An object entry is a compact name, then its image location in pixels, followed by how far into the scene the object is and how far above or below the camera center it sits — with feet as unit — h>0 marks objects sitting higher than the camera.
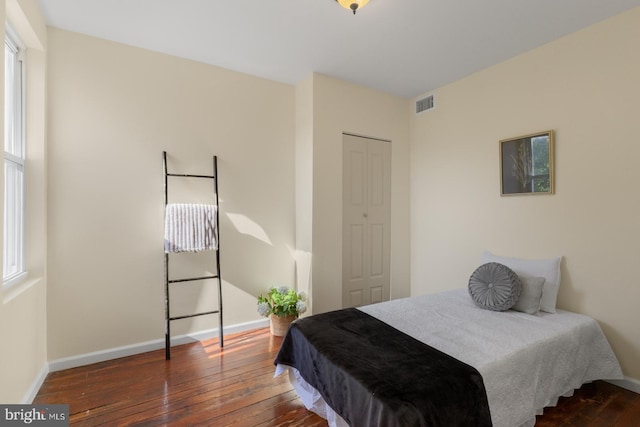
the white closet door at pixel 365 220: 10.85 -0.28
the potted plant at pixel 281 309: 9.66 -3.12
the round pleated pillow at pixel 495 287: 7.39 -1.93
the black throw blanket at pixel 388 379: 4.17 -2.59
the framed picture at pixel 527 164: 8.15 +1.38
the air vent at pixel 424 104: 11.39 +4.24
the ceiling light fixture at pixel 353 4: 6.38 +4.53
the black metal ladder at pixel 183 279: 8.29 -1.97
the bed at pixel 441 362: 4.41 -2.60
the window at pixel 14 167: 6.31 +1.06
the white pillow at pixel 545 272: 7.53 -1.59
